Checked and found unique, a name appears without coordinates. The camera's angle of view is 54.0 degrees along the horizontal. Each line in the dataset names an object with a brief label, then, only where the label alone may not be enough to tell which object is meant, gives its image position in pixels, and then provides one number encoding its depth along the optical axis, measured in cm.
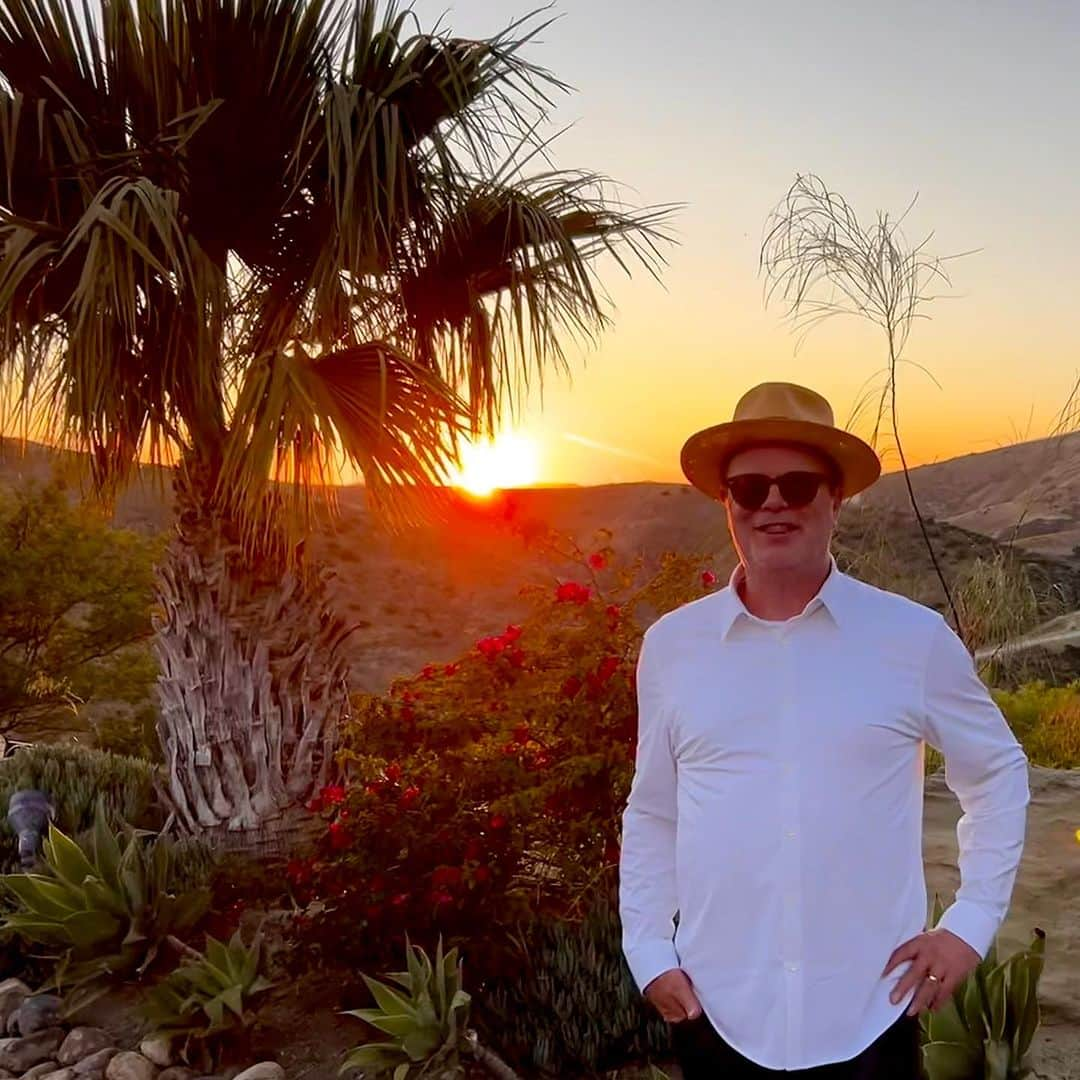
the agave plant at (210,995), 439
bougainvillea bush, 466
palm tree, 505
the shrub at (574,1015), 410
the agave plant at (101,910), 498
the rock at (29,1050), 466
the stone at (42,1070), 456
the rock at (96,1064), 453
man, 189
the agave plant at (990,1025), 318
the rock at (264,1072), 420
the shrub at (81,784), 673
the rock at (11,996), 509
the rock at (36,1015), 489
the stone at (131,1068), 441
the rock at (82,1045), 468
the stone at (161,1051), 445
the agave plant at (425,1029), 385
